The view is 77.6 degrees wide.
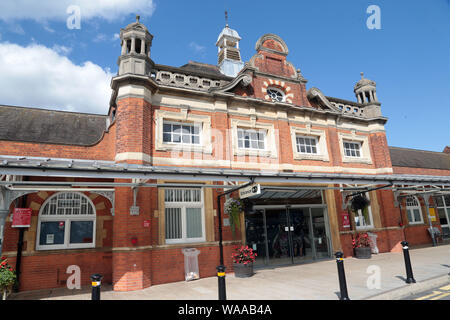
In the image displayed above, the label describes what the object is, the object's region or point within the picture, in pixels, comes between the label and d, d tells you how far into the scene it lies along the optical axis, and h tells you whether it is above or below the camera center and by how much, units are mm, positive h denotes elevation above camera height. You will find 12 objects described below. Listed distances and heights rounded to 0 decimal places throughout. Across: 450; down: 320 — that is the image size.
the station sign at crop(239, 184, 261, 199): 8125 +1012
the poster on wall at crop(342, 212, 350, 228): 13339 -19
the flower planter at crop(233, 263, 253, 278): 9852 -1551
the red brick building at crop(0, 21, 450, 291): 8987 +1576
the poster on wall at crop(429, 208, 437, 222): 17988 +19
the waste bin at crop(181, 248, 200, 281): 9720 -1235
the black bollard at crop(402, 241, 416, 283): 7533 -1408
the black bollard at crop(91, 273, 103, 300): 4641 -886
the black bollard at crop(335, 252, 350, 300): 6285 -1288
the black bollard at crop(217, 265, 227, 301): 5418 -1061
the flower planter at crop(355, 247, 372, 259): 12722 -1521
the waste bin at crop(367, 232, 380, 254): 13906 -1158
